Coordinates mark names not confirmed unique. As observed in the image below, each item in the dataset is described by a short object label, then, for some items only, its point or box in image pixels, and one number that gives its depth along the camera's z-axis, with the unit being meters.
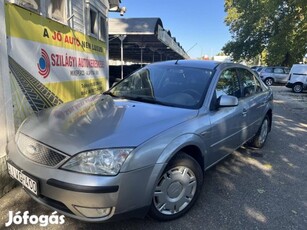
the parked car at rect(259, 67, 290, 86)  25.14
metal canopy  12.56
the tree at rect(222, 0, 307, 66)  26.43
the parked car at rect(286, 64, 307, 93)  18.86
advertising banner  3.95
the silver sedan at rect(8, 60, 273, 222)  2.36
